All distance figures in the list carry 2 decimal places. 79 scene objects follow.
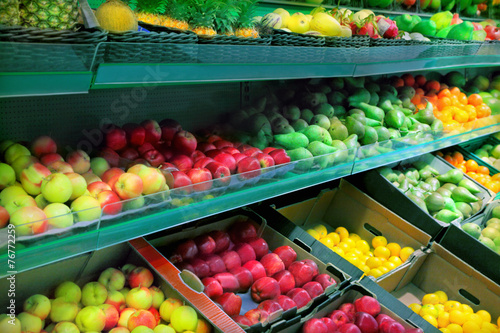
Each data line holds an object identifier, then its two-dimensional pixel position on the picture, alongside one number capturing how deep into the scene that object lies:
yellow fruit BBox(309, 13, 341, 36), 2.25
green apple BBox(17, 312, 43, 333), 1.31
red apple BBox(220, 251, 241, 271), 1.86
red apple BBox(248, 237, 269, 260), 1.98
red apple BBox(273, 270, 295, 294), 1.83
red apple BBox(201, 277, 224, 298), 1.65
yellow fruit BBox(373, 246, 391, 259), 2.45
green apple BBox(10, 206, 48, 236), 1.09
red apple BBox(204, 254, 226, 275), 1.80
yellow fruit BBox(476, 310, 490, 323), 2.18
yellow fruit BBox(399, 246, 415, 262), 2.43
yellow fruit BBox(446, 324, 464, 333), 2.13
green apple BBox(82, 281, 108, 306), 1.48
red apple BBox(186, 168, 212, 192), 1.63
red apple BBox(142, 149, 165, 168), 1.69
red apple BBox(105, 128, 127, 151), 1.69
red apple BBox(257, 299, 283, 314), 1.66
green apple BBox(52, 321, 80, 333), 1.33
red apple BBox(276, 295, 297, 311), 1.72
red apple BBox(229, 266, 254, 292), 1.81
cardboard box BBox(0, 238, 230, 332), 1.40
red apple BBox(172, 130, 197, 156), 1.82
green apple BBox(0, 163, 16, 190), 1.30
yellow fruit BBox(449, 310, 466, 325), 2.17
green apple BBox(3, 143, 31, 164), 1.41
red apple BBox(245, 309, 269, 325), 1.59
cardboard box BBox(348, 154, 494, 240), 2.44
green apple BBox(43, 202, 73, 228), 1.14
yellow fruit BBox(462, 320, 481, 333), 2.11
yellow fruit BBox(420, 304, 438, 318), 2.20
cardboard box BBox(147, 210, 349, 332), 1.58
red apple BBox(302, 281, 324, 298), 1.82
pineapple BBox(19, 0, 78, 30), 1.17
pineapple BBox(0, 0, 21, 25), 1.11
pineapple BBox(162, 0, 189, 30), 1.58
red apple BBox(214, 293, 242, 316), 1.60
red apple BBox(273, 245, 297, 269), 1.96
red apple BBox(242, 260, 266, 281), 1.85
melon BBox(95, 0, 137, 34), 1.36
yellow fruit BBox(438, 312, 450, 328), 2.18
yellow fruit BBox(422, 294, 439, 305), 2.31
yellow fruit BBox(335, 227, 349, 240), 2.56
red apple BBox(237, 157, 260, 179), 1.80
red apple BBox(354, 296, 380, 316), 1.84
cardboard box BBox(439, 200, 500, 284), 2.28
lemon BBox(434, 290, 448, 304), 2.33
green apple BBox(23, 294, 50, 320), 1.36
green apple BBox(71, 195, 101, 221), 1.21
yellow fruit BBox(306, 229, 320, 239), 2.50
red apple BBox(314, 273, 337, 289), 1.86
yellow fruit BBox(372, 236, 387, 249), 2.52
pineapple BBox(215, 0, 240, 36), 1.65
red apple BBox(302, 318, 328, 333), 1.65
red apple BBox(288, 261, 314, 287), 1.88
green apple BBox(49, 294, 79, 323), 1.39
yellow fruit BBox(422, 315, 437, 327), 2.14
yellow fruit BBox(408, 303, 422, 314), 2.25
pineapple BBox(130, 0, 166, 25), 1.58
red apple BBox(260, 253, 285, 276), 1.89
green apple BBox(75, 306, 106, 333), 1.38
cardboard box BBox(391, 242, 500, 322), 2.26
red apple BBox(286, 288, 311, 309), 1.77
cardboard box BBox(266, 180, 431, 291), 2.44
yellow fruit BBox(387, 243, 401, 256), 2.46
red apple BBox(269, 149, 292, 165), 1.95
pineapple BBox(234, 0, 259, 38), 1.72
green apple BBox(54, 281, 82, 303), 1.46
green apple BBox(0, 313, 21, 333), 1.24
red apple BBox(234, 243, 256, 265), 1.92
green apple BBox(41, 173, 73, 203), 1.27
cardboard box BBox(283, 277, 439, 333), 1.82
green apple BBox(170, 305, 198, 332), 1.43
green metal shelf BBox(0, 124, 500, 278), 1.12
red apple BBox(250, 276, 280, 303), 1.76
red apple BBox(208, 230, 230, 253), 1.93
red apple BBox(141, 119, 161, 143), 1.79
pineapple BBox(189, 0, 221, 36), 1.58
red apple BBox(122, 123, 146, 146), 1.75
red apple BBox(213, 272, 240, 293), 1.73
